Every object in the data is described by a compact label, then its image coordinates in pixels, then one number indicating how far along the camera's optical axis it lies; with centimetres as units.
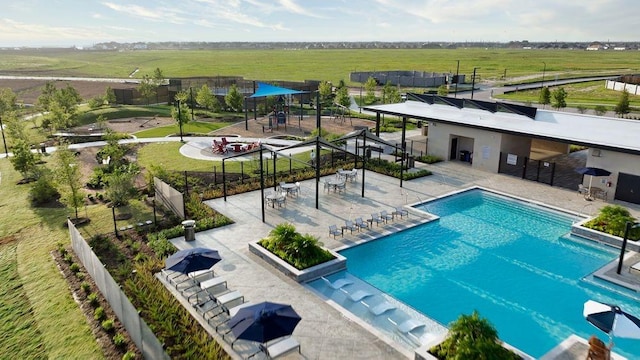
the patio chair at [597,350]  1077
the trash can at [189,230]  1858
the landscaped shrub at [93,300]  1406
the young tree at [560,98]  5147
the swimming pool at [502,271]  1372
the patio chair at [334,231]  1905
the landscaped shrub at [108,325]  1276
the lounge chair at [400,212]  2123
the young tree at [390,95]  5125
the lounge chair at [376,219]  2046
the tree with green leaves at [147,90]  5778
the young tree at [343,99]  5097
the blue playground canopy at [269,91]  4324
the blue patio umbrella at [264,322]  1066
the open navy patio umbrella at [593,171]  2309
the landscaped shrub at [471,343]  1011
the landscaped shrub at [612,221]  1900
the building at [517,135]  2344
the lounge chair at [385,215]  2076
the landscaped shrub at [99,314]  1329
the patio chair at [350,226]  1955
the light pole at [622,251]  1532
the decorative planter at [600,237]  1812
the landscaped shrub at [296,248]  1617
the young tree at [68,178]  2034
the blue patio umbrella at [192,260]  1412
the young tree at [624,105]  4738
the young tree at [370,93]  5600
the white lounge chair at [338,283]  1520
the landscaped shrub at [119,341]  1212
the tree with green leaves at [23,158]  2636
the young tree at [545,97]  5581
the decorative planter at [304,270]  1559
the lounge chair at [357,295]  1438
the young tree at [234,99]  5125
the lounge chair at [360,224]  1990
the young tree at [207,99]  5247
